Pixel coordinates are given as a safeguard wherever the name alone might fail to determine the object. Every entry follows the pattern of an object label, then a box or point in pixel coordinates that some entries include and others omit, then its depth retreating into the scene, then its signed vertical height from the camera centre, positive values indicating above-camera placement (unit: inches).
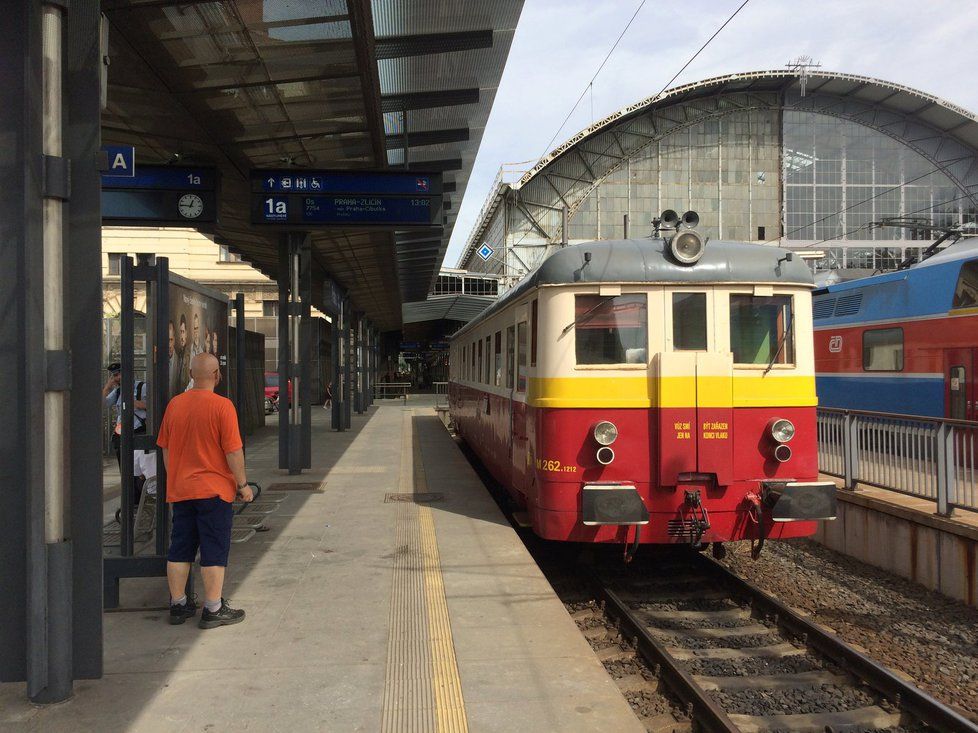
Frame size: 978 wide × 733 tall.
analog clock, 371.9 +85.5
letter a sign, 229.5 +68.1
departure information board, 383.9 +91.9
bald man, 180.9 -23.4
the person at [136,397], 277.0 -6.6
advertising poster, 212.5 +16.0
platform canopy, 255.9 +119.3
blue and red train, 395.2 +18.5
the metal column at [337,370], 753.4 +7.7
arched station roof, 1611.7 +559.6
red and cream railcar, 235.3 -6.8
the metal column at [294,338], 440.5 +23.6
